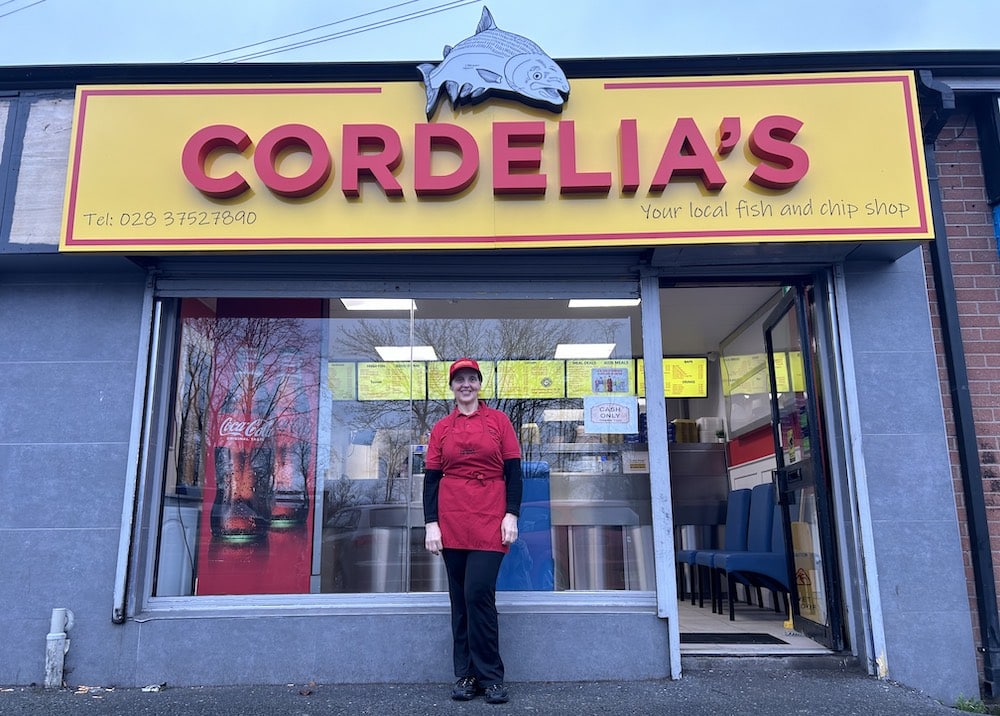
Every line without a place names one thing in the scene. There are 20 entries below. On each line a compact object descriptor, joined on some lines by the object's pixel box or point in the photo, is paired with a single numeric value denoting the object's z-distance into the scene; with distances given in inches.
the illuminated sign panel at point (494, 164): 178.1
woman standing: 156.4
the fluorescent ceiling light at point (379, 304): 203.5
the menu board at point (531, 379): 210.7
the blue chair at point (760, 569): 239.9
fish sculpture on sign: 185.5
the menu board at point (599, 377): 204.4
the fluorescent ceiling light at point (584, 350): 208.1
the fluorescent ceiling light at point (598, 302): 198.2
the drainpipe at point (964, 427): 176.9
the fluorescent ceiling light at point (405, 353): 214.1
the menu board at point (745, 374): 288.7
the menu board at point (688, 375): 369.4
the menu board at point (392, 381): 211.9
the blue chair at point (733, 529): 281.6
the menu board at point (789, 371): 214.4
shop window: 193.9
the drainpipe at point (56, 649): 171.0
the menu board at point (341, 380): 211.6
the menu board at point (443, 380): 210.8
